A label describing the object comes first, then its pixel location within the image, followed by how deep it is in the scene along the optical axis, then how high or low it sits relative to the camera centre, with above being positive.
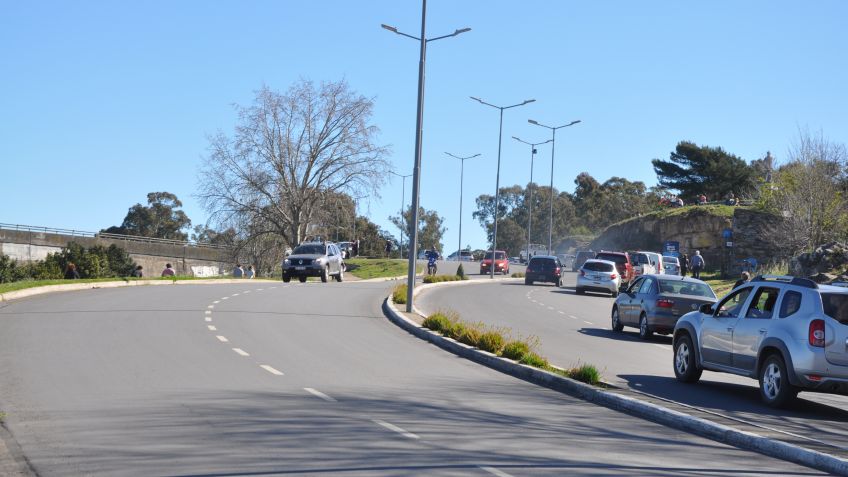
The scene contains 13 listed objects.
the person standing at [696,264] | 51.25 +0.91
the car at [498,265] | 74.38 +0.49
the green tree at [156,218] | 110.00 +3.83
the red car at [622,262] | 49.69 +0.78
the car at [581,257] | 69.12 +1.33
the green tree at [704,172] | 96.44 +10.74
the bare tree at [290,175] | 66.06 +5.81
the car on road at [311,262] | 45.09 -0.01
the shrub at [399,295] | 29.13 -0.85
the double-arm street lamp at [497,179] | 56.39 +5.36
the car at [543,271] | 51.16 +0.16
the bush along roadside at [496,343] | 13.95 -1.26
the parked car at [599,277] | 43.56 -0.03
